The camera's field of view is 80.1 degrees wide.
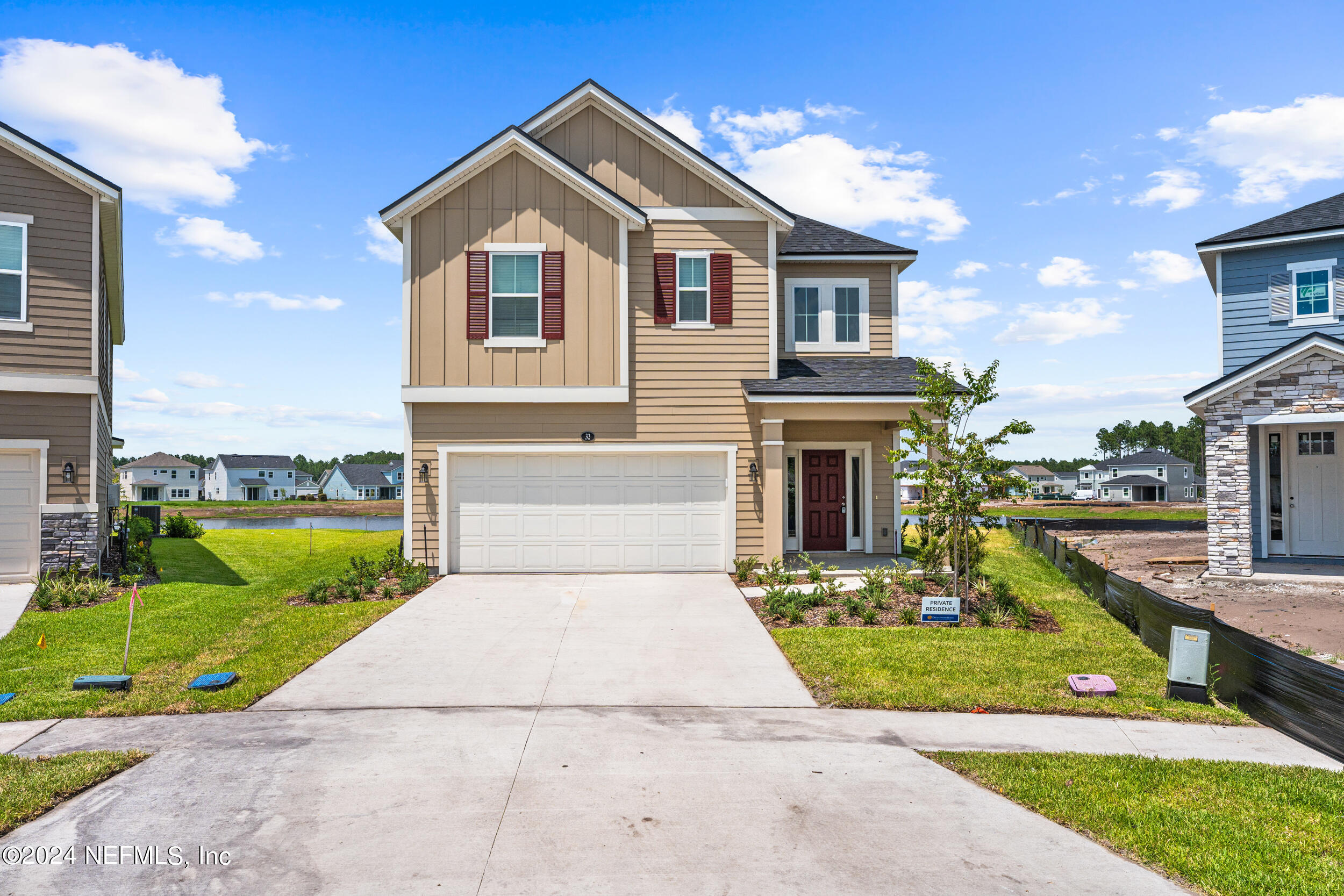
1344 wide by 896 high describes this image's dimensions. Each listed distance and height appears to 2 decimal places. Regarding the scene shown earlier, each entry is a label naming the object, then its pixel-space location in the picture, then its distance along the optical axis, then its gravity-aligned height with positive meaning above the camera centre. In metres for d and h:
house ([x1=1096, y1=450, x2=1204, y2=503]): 78.44 -2.32
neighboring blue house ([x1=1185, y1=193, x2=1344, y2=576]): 13.77 +1.09
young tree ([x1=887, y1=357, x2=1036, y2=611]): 11.41 -0.14
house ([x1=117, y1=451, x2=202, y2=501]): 92.69 -2.23
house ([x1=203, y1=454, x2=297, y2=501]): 97.00 -2.18
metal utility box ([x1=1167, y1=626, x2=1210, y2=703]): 7.54 -2.00
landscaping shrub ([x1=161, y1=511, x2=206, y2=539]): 26.00 -2.23
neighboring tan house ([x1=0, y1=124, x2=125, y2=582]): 13.29 +1.75
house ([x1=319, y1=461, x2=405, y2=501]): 97.00 -2.76
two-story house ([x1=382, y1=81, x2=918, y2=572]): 14.57 +1.75
